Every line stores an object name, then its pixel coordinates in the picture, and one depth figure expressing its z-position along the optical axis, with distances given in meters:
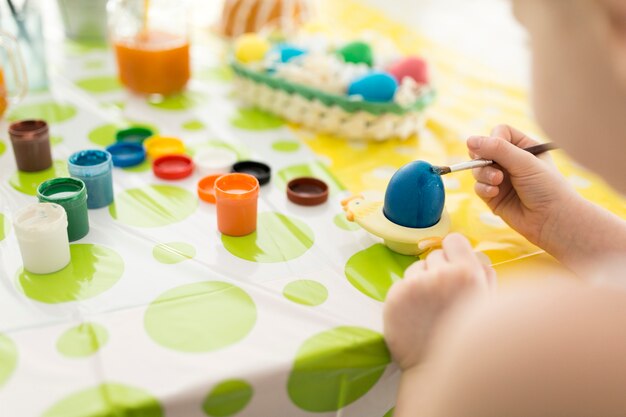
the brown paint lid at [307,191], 0.78
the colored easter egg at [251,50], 1.08
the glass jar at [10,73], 0.92
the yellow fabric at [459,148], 0.76
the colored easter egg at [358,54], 1.06
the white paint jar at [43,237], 0.60
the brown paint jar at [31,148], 0.80
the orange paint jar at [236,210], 0.69
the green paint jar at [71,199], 0.66
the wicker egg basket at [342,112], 0.94
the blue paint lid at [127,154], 0.85
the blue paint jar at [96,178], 0.73
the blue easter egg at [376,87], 0.93
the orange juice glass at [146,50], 1.06
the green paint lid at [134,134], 0.92
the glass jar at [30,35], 1.03
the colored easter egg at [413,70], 1.01
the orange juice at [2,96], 0.94
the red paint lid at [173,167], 0.82
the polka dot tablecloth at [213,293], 0.51
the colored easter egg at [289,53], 1.06
